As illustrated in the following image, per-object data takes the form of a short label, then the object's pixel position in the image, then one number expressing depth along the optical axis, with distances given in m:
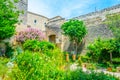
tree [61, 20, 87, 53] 6.24
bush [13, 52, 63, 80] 1.93
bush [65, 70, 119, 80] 2.10
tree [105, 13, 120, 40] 5.01
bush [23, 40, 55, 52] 4.95
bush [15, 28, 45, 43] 6.47
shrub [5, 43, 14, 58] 5.60
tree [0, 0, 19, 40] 4.86
